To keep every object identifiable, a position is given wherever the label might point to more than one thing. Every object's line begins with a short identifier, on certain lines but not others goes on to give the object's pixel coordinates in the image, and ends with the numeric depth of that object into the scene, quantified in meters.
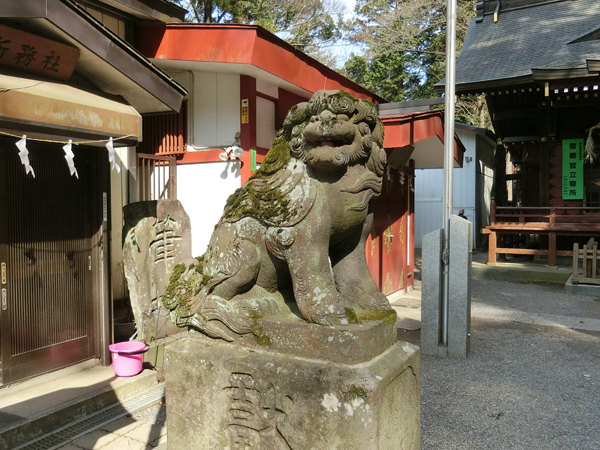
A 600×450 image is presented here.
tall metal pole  5.36
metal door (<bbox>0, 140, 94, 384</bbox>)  4.18
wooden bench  10.48
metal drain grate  3.50
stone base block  2.00
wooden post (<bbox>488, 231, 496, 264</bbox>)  11.45
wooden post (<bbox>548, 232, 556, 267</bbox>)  10.83
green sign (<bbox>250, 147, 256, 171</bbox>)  6.05
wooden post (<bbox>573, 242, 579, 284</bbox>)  9.08
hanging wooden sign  3.62
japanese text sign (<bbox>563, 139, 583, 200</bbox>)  11.81
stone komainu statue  2.19
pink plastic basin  4.42
